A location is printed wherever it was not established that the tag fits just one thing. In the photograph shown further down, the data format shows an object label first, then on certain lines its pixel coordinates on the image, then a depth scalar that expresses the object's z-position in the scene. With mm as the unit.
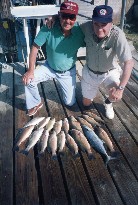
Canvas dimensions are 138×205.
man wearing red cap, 2495
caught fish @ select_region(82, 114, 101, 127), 2670
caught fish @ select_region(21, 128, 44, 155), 2304
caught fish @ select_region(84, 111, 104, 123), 2724
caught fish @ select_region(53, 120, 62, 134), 2540
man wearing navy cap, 2353
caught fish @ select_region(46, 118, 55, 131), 2579
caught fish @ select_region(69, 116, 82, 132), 2591
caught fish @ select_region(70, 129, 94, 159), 2293
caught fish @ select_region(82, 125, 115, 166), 2231
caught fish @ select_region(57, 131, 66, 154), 2322
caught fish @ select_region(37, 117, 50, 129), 2602
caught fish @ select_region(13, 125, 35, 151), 2368
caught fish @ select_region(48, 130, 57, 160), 2263
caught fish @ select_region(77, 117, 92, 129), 2635
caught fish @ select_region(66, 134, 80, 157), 2284
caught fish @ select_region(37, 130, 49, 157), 2288
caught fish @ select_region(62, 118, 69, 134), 2565
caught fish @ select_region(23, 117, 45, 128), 2613
